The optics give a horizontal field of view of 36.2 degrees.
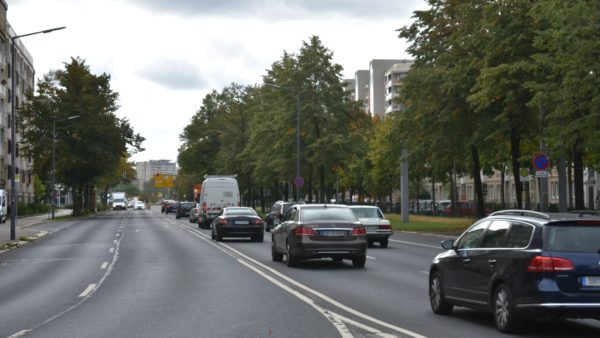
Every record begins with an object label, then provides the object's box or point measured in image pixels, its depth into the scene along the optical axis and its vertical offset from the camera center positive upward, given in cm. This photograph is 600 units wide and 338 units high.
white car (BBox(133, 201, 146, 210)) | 14198 +113
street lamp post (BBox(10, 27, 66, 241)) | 3659 +152
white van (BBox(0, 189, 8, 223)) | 6332 +61
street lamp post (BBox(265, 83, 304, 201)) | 5778 +445
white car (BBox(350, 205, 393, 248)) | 3120 -49
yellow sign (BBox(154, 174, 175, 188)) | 15573 +542
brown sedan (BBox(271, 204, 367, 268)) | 2098 -56
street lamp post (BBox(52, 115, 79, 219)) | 7150 +546
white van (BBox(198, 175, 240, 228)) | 4934 +98
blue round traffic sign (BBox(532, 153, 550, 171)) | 2891 +148
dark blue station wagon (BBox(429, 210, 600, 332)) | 973 -65
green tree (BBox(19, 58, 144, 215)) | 7650 +732
